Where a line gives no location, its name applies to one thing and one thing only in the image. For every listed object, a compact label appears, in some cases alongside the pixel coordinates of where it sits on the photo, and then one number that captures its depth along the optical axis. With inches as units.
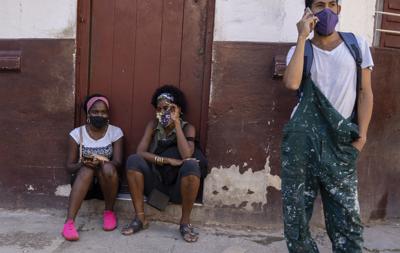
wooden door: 173.3
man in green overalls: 110.3
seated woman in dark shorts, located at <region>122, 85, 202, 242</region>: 157.8
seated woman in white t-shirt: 160.6
